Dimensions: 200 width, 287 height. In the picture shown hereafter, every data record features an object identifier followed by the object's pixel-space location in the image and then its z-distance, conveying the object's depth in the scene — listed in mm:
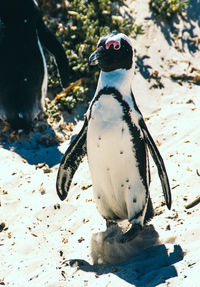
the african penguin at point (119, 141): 6258
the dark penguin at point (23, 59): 10109
